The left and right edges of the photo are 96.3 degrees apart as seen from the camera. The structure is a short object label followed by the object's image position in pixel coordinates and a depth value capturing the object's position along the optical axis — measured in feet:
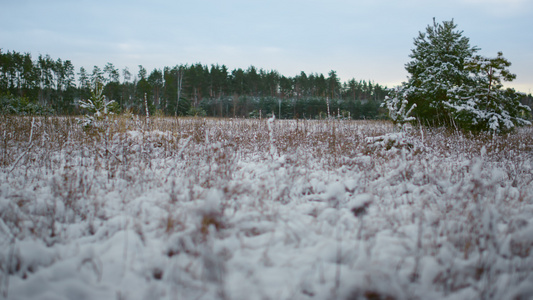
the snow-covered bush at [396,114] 20.35
